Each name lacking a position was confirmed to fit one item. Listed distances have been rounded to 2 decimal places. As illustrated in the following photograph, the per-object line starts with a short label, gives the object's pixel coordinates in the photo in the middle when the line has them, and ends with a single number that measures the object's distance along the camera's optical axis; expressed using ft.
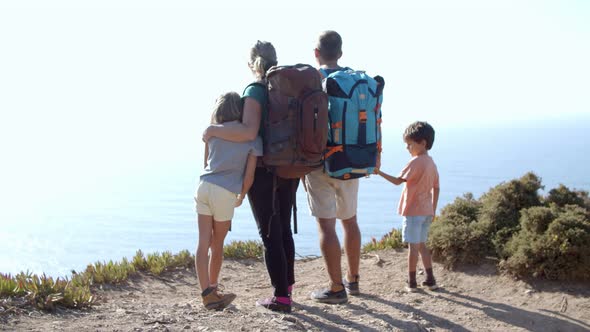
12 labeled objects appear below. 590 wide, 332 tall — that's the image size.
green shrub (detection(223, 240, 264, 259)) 32.17
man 20.15
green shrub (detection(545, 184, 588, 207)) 26.43
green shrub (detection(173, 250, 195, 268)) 29.63
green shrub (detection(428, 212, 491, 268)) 25.82
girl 18.61
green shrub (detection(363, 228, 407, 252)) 30.81
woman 18.34
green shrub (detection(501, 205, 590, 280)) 22.97
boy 22.26
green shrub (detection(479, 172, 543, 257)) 25.93
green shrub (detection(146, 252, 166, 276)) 28.35
